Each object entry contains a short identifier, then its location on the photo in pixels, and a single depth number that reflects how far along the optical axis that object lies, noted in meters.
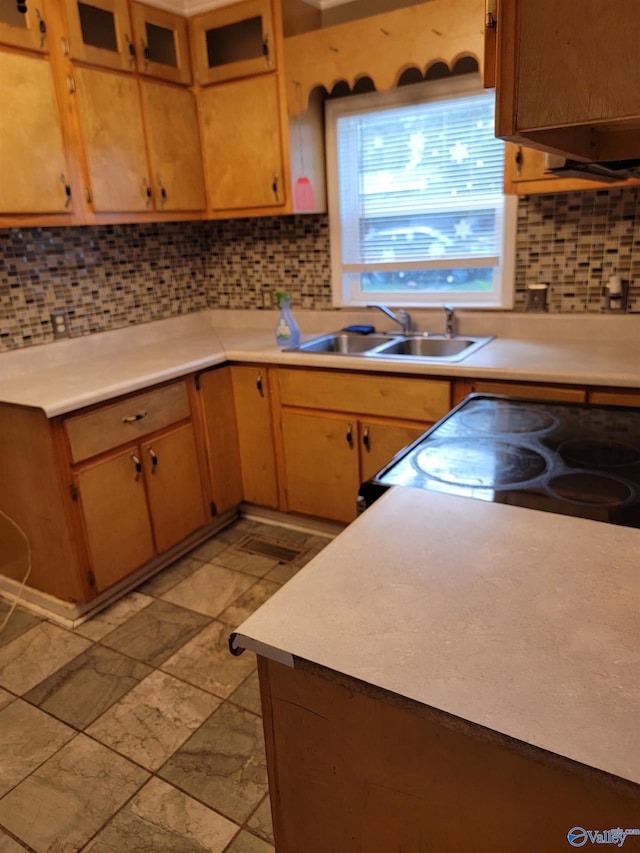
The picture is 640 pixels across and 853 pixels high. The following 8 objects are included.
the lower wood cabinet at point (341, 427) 2.44
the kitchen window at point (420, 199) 2.67
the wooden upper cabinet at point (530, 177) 2.17
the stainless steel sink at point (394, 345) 2.70
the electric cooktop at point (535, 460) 1.15
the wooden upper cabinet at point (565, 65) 0.65
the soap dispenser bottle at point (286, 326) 2.80
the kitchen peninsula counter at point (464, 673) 0.67
